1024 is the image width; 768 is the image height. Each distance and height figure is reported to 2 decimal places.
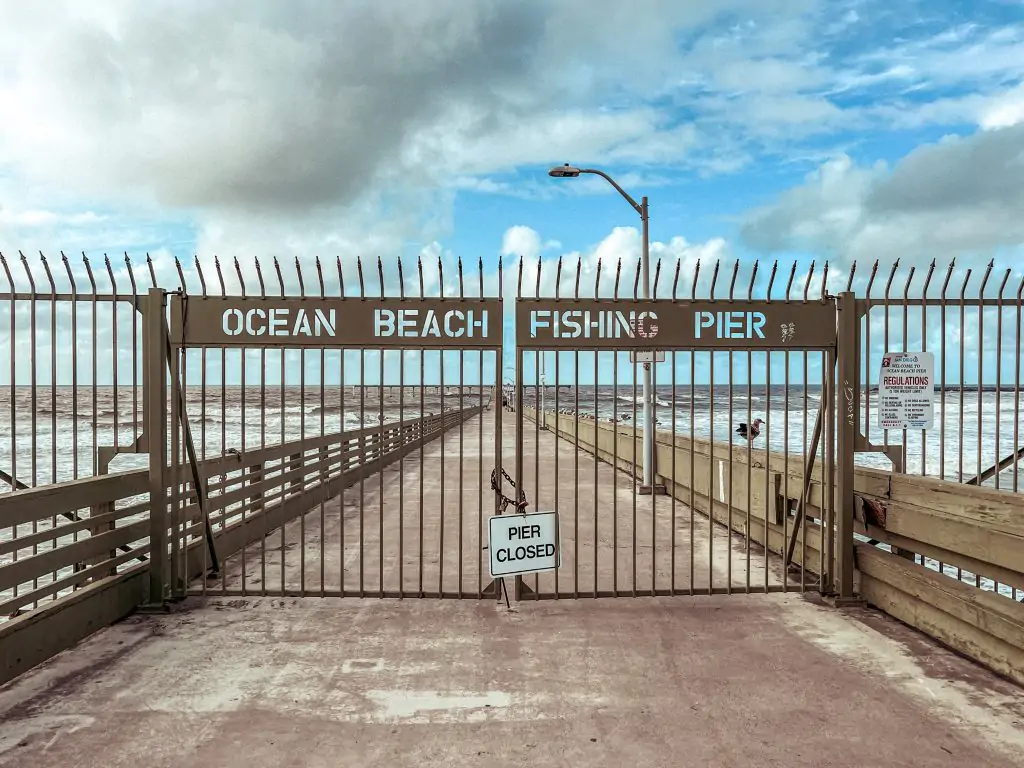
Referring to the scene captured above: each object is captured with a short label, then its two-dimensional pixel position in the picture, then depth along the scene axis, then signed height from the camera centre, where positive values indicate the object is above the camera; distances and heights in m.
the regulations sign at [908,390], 6.57 -0.14
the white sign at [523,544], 6.27 -1.54
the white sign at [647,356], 11.95 +0.33
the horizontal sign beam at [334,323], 6.44 +0.47
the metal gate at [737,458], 6.52 -0.94
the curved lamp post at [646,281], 13.73 +2.07
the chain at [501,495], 6.39 -1.10
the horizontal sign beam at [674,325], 6.49 +0.47
